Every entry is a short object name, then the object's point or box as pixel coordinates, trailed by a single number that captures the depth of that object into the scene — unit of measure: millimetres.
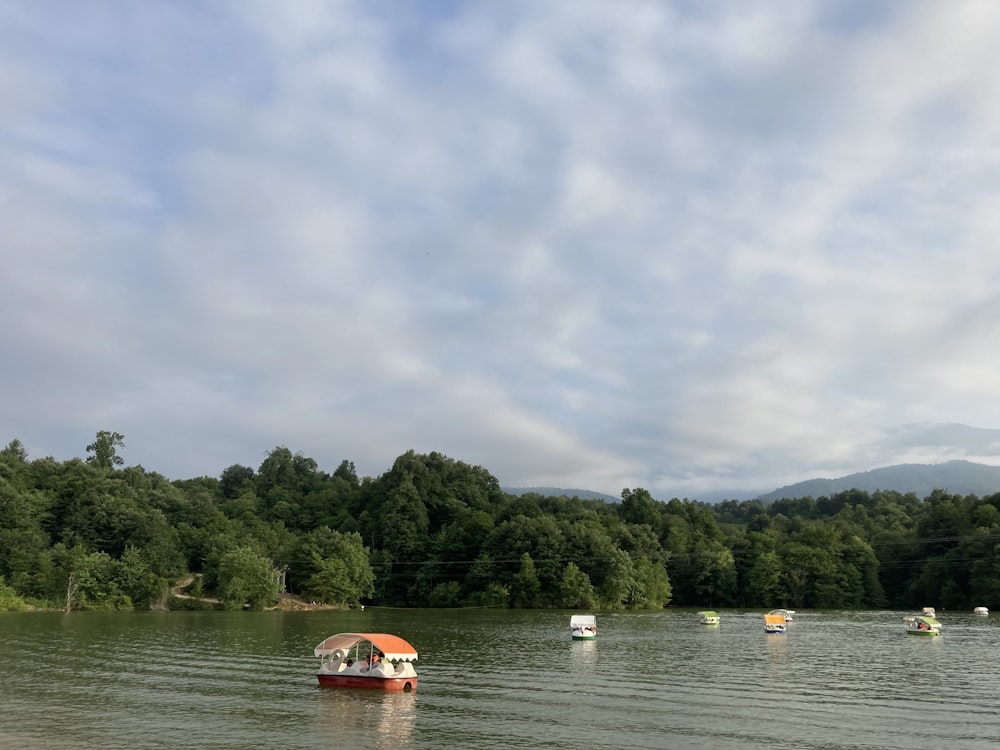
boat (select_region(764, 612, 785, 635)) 89125
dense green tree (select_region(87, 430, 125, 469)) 186875
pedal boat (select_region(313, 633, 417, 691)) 43094
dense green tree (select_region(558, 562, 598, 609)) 143875
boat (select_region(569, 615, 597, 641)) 78062
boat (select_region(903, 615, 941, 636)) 86062
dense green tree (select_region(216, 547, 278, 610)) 122250
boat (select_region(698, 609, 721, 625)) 104250
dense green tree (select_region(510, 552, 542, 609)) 147500
